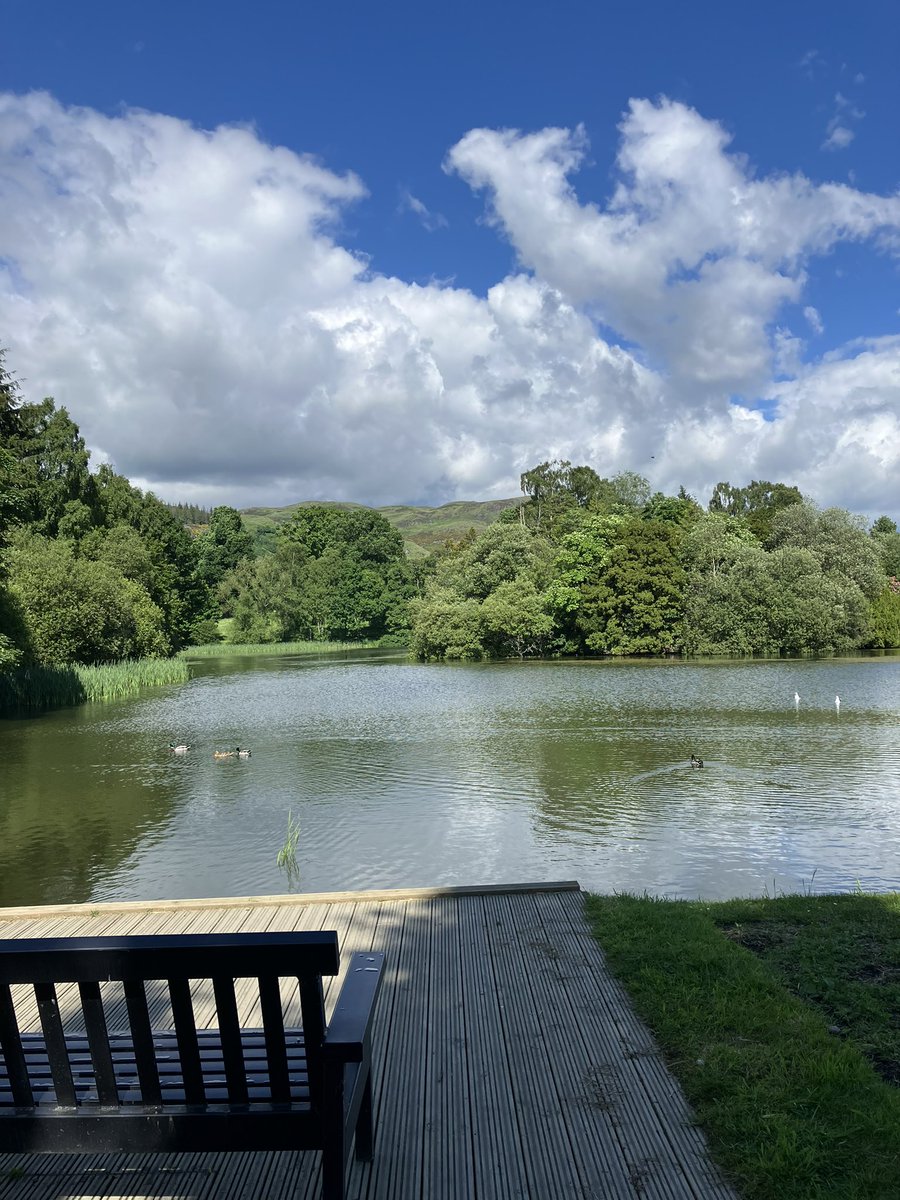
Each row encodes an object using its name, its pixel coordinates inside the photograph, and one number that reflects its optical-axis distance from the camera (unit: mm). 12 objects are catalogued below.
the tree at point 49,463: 45188
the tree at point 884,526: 74200
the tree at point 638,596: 42969
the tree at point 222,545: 79438
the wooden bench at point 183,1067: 2242
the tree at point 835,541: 43375
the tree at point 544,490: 79375
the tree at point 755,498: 68812
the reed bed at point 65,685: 27953
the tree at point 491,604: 44781
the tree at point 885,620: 43031
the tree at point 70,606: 32469
